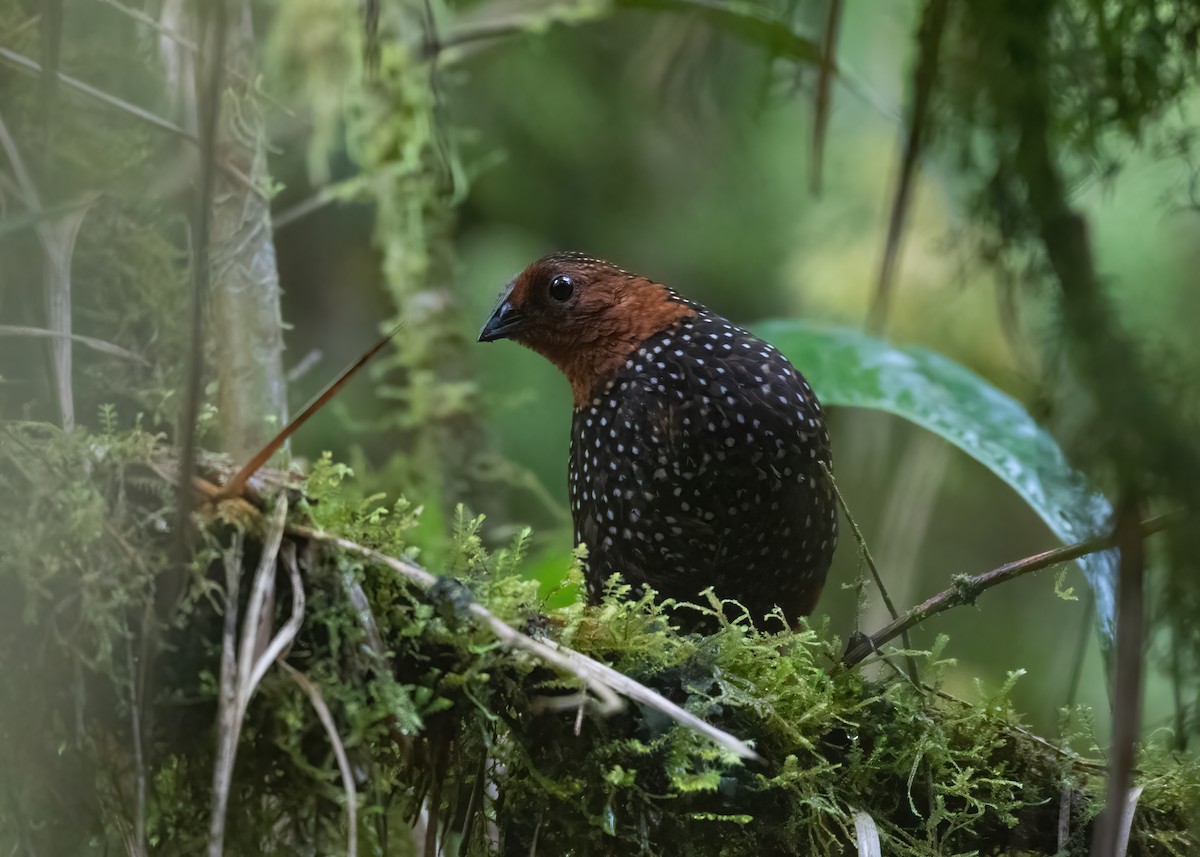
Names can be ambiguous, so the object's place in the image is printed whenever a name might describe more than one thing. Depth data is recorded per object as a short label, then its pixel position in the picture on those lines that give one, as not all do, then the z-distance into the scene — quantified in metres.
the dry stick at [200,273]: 4.14
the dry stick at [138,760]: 4.56
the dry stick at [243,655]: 4.39
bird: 4.65
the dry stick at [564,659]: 4.57
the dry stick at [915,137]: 4.58
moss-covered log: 4.57
